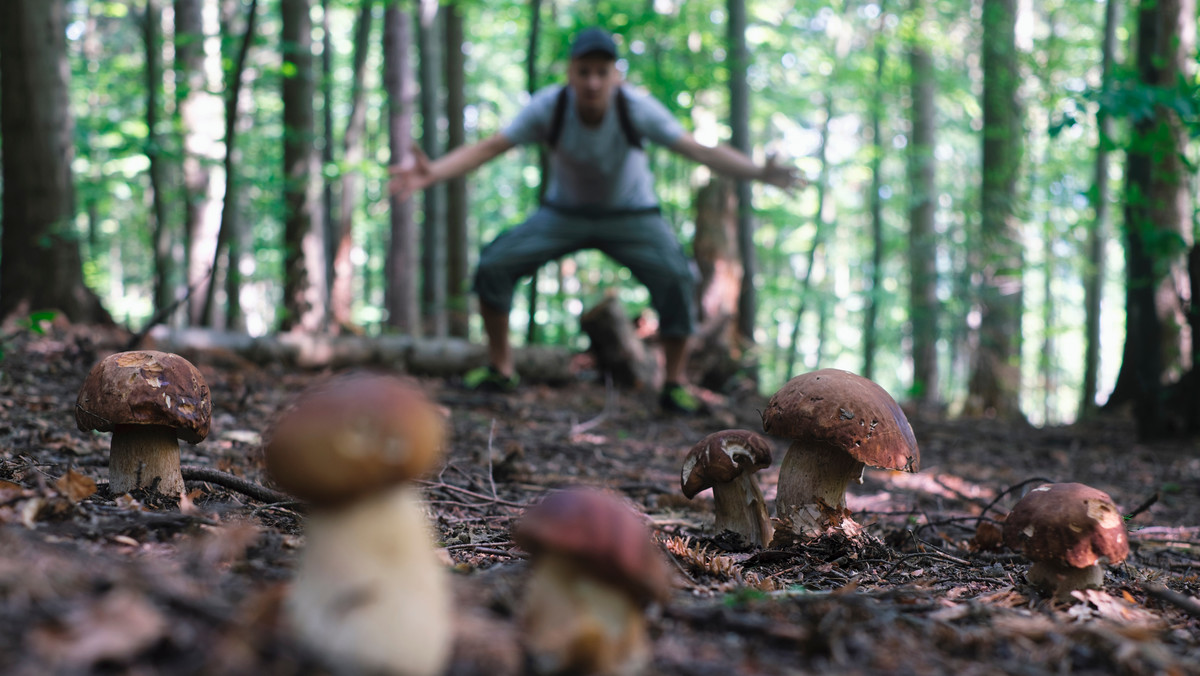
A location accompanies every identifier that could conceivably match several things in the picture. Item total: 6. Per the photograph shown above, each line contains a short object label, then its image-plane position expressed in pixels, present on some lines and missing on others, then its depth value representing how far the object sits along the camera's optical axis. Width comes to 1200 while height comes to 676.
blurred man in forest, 6.71
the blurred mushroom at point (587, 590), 1.48
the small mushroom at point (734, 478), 3.11
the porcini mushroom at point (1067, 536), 2.48
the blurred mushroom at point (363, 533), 1.36
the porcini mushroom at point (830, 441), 2.85
